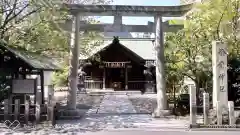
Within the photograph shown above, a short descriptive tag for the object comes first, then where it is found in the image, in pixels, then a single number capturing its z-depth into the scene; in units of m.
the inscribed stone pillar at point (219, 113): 11.34
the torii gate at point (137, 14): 14.15
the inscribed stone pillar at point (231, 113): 11.11
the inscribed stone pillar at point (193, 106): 11.24
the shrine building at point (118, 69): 32.53
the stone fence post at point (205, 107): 11.36
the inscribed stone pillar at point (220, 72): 11.82
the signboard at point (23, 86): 13.27
